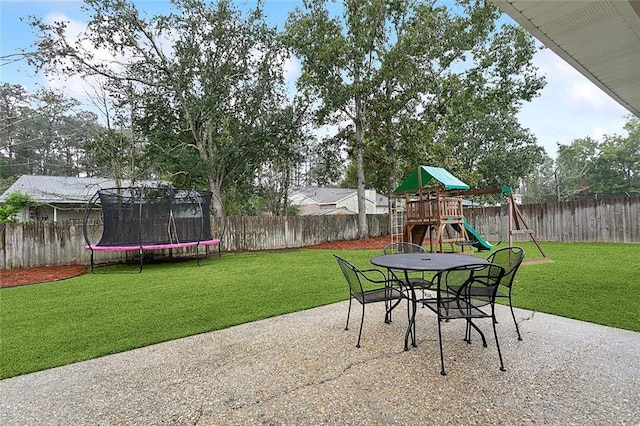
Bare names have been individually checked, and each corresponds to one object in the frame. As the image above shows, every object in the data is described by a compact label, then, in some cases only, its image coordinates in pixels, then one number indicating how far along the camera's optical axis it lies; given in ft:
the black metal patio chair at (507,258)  9.70
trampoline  25.39
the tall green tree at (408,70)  39.32
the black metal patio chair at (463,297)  8.01
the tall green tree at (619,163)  90.84
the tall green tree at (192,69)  34.45
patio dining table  8.46
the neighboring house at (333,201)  85.10
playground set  27.27
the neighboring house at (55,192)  45.93
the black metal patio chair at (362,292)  9.52
